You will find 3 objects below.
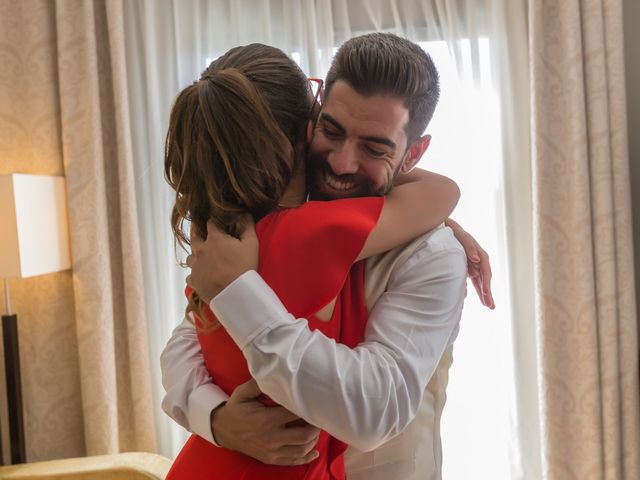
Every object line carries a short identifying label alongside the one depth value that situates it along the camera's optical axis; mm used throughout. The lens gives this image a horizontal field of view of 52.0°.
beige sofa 2252
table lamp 2391
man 770
